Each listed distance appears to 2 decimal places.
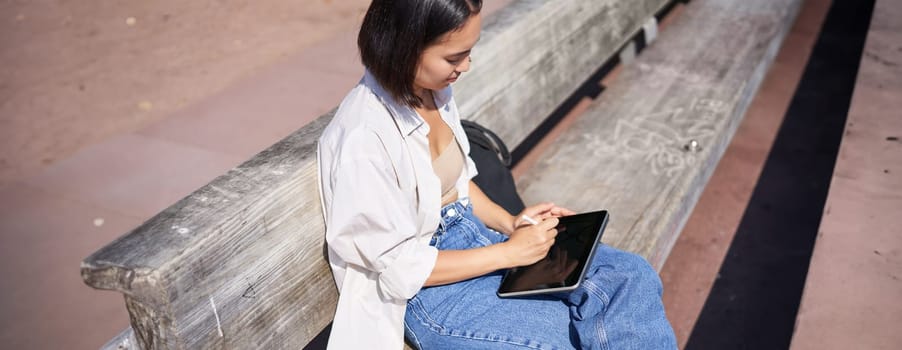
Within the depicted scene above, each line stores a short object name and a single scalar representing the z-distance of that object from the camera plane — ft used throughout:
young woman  6.26
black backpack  9.11
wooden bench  5.80
